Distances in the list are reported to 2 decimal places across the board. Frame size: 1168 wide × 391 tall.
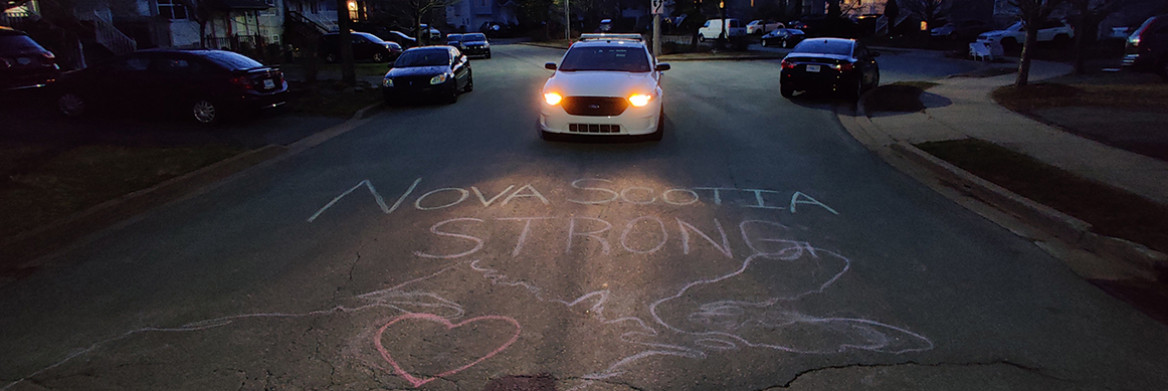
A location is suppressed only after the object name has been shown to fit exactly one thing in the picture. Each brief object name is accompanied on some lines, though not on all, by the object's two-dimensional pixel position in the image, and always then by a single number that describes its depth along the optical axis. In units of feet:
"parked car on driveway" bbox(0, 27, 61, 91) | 44.52
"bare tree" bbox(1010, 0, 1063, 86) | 47.53
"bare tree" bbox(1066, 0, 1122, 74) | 56.28
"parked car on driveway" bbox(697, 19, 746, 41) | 152.35
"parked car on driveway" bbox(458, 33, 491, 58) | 118.83
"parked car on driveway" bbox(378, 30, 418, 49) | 130.26
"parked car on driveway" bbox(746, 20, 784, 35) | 171.99
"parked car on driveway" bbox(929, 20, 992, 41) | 118.83
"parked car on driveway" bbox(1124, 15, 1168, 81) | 55.42
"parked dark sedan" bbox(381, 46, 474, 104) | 51.67
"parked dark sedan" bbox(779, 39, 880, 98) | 50.55
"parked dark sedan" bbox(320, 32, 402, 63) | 102.58
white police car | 33.14
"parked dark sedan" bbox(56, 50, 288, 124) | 41.39
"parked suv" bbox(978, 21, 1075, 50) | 101.30
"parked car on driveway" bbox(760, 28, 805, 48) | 135.33
